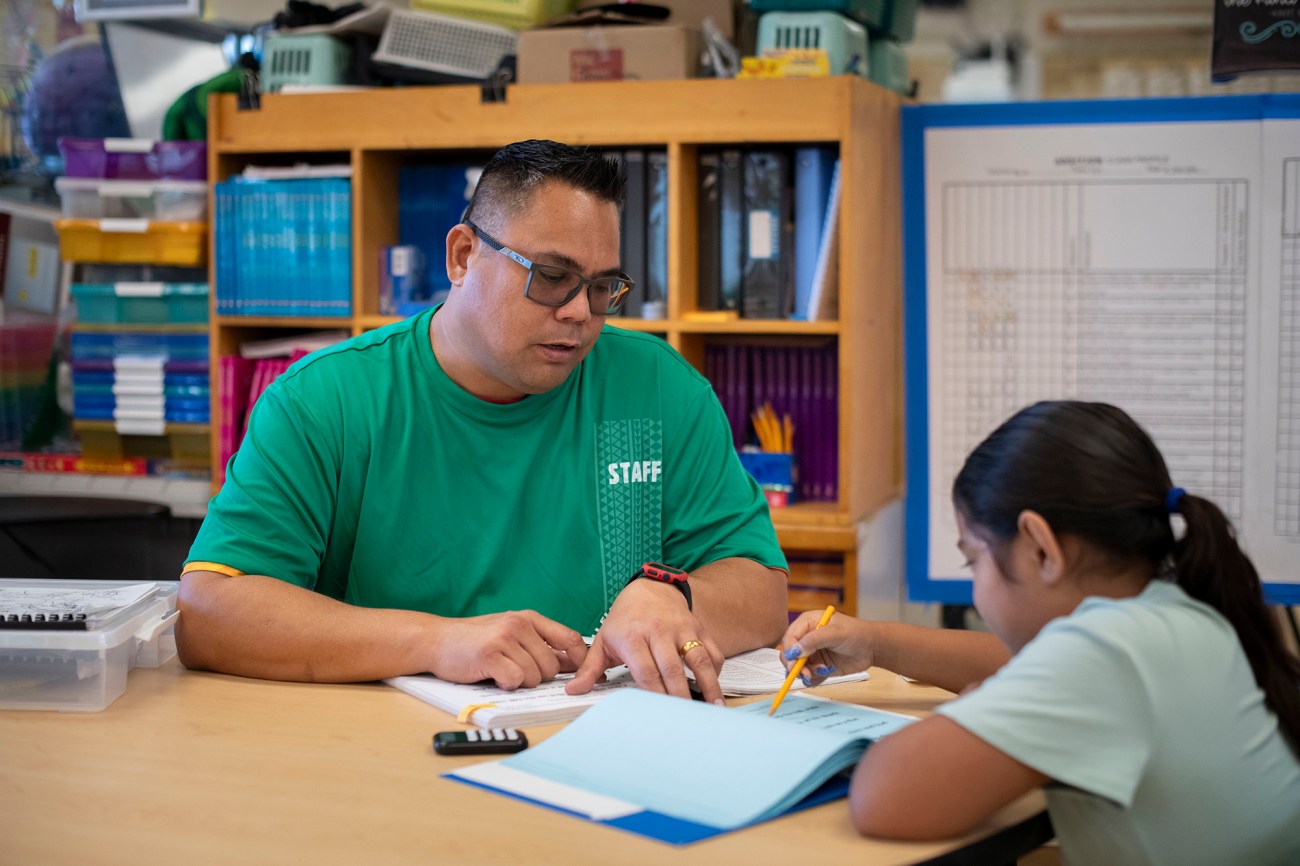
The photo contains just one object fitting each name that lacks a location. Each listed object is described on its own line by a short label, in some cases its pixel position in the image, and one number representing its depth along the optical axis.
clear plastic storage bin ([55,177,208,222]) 3.36
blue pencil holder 2.99
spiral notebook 1.40
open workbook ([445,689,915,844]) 1.09
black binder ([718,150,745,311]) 3.02
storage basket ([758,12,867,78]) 2.91
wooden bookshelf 2.85
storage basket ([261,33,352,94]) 3.24
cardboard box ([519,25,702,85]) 2.98
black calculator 1.25
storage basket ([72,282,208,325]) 3.39
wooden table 1.03
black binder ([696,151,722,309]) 3.05
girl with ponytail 1.04
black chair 2.47
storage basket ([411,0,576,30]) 3.19
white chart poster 2.77
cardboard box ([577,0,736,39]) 3.14
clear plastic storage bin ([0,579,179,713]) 1.39
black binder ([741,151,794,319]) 3.00
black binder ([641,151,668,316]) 3.04
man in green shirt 1.65
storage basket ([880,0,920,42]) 3.20
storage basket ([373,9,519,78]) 3.17
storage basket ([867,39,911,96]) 3.22
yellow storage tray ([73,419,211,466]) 3.46
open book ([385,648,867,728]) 1.34
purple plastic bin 3.36
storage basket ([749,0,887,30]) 2.93
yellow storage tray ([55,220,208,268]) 3.34
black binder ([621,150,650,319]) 3.04
